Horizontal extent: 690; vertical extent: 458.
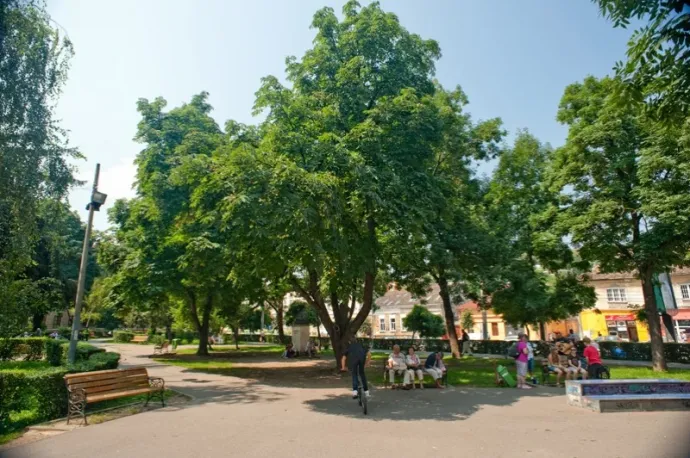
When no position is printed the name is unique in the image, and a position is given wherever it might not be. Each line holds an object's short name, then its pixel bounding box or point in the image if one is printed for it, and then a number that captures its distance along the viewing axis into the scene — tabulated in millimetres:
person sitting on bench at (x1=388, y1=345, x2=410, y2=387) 13383
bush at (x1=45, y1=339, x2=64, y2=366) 18781
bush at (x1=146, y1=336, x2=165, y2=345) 47903
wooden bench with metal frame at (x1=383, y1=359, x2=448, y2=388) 13588
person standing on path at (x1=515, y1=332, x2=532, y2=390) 13672
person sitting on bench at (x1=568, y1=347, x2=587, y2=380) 13859
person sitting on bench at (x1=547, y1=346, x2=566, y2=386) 13883
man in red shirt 13125
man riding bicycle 9992
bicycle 9422
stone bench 9625
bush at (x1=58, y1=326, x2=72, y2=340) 47562
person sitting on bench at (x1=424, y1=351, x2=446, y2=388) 13484
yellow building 44094
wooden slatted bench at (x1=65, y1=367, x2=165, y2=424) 8695
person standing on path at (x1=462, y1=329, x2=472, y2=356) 30498
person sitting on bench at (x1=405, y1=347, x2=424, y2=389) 13391
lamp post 12555
